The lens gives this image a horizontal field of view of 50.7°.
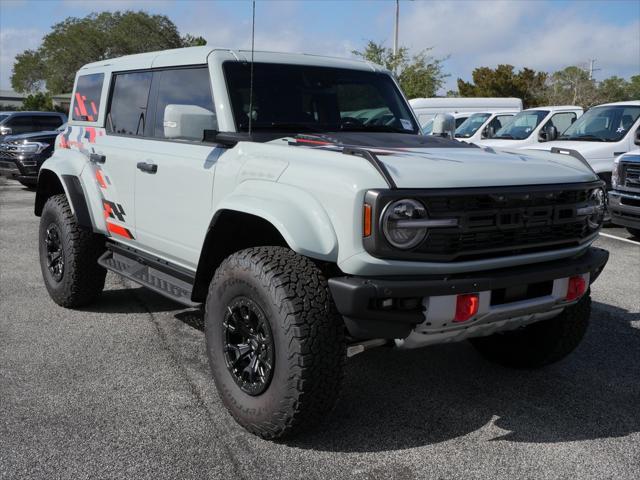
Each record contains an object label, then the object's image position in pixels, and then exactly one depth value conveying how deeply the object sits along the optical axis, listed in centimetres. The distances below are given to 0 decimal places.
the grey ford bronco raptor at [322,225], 287
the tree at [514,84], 4388
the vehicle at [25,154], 1392
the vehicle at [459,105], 1827
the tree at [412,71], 3017
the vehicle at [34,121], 1656
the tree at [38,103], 5206
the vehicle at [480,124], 1522
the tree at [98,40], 5800
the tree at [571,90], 4131
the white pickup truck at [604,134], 988
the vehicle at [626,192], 850
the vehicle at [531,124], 1297
